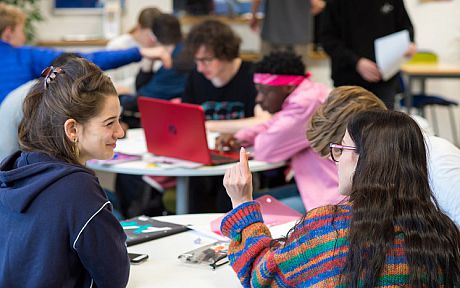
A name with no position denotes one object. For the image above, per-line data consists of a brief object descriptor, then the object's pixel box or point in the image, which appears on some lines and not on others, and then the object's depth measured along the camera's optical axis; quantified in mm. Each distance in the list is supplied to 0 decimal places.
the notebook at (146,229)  2016
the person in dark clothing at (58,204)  1525
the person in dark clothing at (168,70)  4684
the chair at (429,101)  6551
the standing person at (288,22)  5465
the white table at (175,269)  1710
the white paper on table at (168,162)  2922
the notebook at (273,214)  2165
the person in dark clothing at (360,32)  4086
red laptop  2830
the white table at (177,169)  2850
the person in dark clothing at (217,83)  3723
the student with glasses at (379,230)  1365
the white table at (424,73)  6288
